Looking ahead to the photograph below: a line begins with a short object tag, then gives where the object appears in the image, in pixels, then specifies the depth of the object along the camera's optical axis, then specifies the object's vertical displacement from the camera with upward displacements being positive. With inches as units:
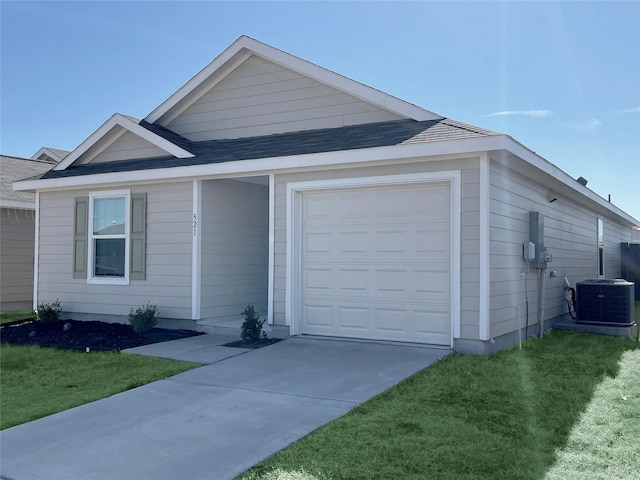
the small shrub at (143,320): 382.0 -45.4
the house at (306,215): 313.9 +30.5
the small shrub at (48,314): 436.8 -46.9
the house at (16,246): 563.5 +10.7
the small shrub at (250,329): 343.4 -45.3
